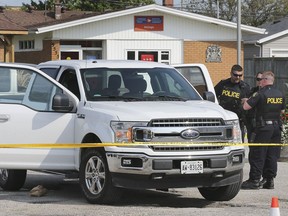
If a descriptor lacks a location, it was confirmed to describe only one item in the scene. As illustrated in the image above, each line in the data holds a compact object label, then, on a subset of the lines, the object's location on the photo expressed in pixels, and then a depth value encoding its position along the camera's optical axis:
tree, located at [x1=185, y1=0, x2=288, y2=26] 68.31
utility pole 28.84
